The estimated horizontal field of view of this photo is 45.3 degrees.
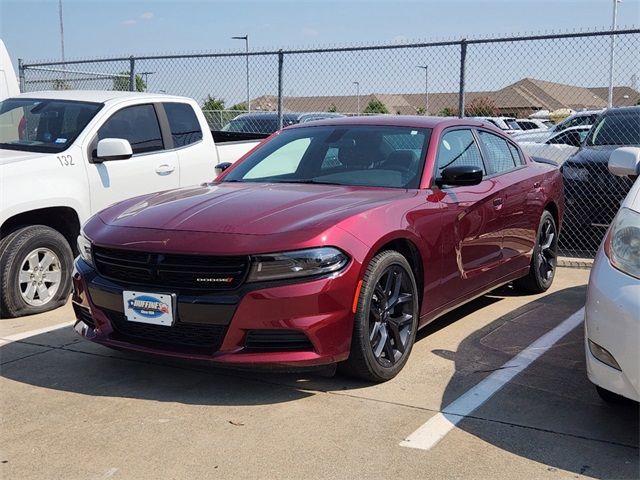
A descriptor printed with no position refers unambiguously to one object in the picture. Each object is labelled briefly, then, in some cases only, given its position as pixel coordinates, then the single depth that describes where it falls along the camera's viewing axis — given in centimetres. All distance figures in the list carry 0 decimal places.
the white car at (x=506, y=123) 2556
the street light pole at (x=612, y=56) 849
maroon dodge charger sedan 384
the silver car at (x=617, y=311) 320
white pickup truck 579
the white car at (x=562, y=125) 1569
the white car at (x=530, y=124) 3094
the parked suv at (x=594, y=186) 840
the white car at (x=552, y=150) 992
